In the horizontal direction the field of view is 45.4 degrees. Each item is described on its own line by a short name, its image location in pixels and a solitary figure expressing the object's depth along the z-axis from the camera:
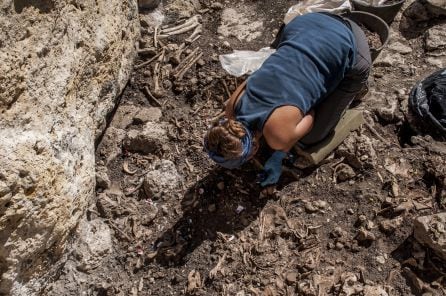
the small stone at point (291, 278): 3.45
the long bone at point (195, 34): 4.57
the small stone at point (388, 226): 3.53
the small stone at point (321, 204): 3.70
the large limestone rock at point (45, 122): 2.69
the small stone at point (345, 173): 3.78
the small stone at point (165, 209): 3.78
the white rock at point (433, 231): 3.27
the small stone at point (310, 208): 3.69
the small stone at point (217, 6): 4.80
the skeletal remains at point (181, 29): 4.61
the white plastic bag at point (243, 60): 4.21
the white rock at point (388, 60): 4.39
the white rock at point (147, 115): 4.12
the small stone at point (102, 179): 3.76
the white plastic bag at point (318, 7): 4.47
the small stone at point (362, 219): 3.58
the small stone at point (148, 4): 4.61
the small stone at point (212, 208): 3.77
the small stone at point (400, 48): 4.48
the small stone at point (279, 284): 3.44
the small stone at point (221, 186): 3.83
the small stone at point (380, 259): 3.46
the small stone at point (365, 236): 3.50
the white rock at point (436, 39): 4.44
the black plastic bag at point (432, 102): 3.93
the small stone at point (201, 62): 4.39
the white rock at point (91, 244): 3.46
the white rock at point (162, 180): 3.82
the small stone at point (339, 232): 3.58
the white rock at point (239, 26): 4.63
